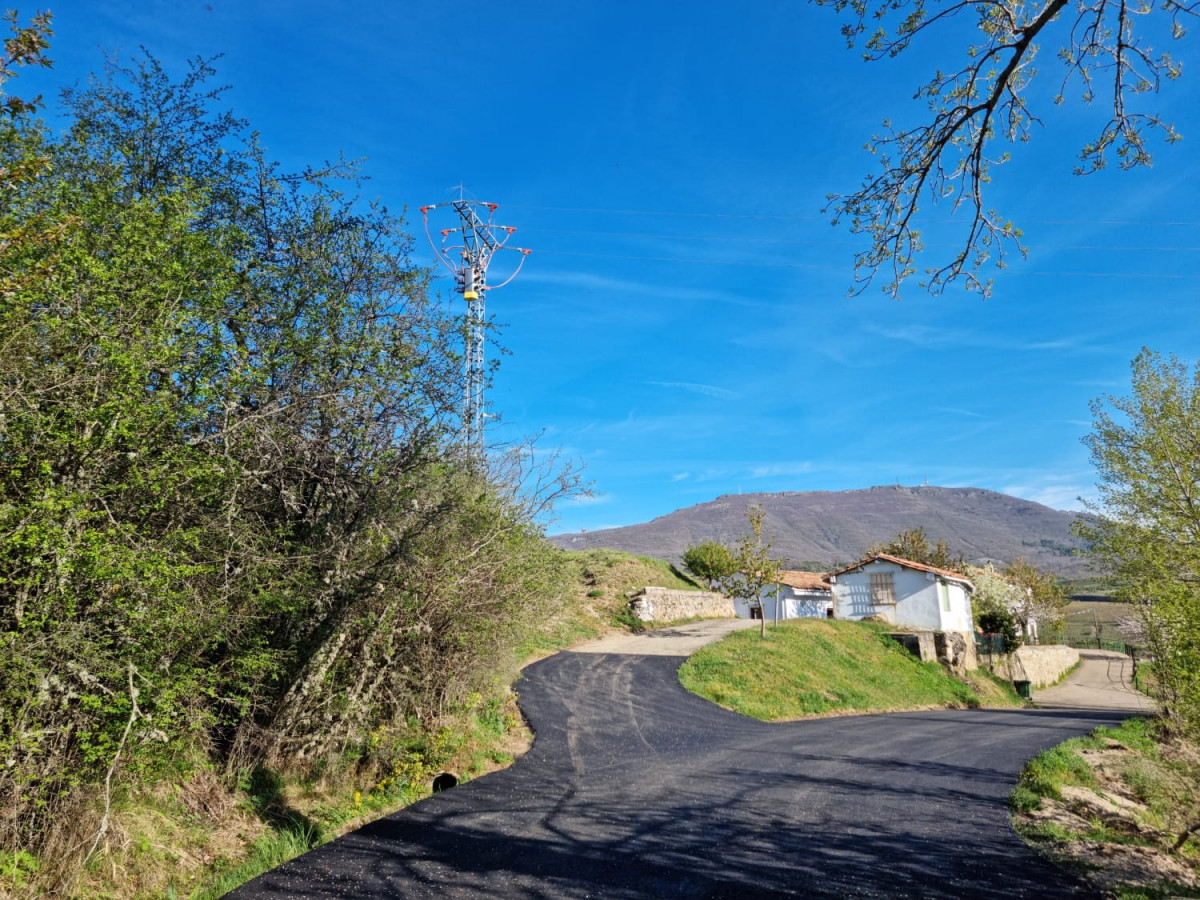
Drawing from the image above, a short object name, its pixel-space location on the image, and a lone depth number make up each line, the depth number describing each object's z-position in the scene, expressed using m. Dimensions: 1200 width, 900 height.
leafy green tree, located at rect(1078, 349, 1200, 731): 14.57
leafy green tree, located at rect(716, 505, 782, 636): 25.75
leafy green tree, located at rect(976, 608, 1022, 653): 32.75
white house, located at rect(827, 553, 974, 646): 31.05
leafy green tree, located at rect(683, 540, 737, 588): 36.95
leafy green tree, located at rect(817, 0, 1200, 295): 4.06
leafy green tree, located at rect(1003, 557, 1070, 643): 43.66
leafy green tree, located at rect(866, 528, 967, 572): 44.62
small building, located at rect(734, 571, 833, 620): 38.59
